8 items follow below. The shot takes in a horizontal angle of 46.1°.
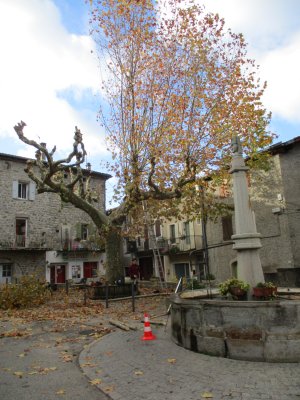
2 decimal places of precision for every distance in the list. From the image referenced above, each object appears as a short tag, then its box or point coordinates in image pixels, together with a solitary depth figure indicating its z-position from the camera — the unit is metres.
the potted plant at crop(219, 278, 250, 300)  7.06
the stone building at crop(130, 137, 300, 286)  19.45
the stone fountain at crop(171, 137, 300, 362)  5.64
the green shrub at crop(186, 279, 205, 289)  13.32
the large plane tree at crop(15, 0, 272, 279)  15.67
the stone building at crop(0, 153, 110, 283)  29.94
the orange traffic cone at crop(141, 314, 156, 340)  7.63
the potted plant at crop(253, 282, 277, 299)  6.95
